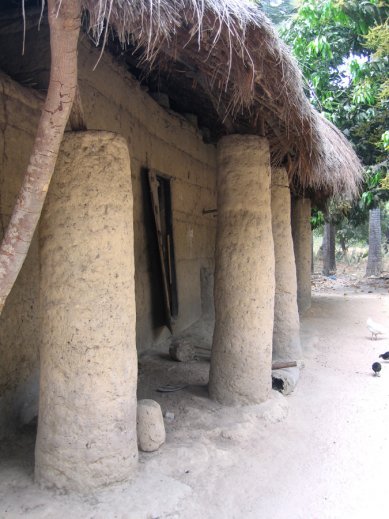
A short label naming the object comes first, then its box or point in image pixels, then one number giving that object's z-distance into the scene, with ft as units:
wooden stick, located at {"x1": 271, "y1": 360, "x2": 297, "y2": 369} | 15.77
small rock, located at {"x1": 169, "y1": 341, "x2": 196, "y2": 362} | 16.44
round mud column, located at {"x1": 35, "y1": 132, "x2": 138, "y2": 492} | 8.36
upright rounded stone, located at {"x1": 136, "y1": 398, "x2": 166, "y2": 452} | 9.81
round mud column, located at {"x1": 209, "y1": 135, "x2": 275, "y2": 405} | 12.56
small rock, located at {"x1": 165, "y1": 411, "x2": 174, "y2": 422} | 11.65
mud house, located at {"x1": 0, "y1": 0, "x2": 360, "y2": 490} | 8.40
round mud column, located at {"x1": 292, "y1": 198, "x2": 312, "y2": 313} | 27.55
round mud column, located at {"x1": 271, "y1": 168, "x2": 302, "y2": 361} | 17.28
